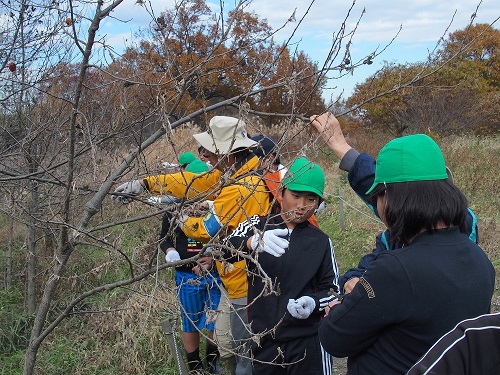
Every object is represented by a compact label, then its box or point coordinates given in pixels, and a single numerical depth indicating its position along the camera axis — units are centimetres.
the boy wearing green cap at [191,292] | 361
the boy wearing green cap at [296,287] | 239
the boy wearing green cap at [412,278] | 145
